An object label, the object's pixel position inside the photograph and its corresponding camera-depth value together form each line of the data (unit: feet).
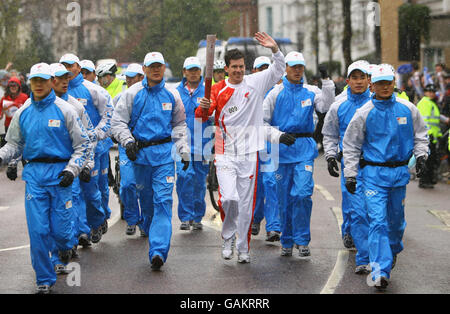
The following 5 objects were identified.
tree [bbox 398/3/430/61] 119.34
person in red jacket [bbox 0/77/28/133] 61.05
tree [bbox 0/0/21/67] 112.06
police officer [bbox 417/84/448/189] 52.80
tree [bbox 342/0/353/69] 97.14
